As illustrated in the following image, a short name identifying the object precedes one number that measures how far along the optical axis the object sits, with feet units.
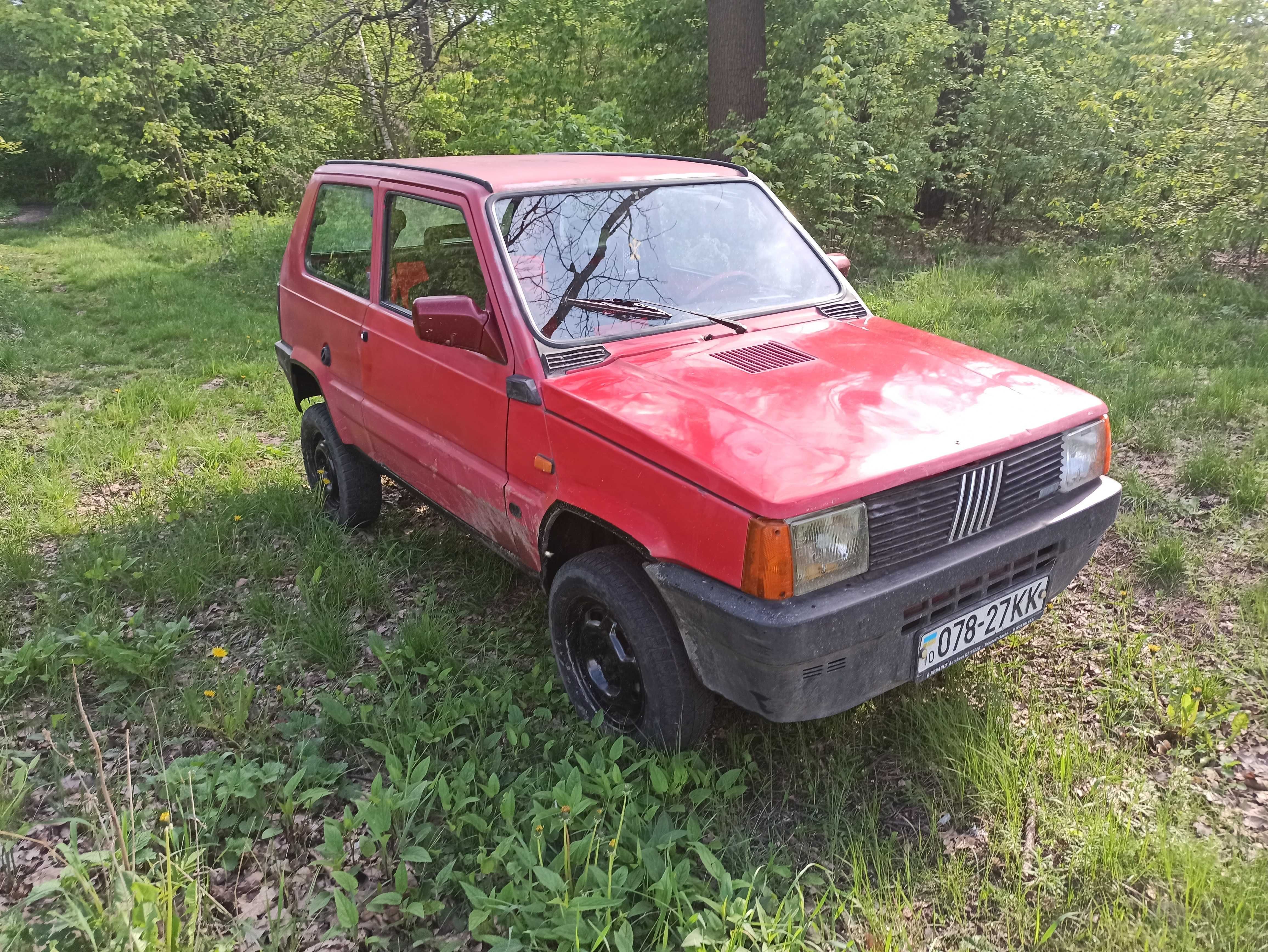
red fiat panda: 7.67
